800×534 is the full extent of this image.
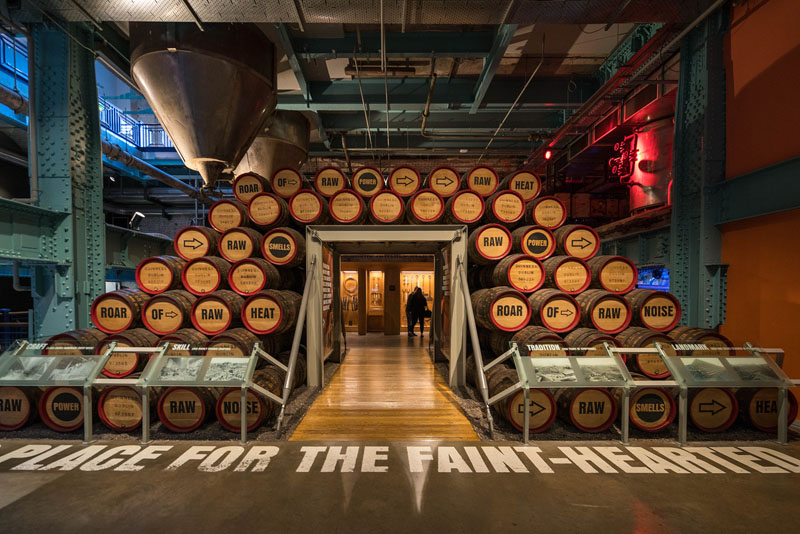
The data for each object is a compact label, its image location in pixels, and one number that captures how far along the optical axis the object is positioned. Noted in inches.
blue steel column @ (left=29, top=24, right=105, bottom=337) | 205.3
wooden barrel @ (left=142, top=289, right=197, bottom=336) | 176.6
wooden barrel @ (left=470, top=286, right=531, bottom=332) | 185.5
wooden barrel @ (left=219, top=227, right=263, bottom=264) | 204.2
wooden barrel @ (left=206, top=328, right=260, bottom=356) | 164.4
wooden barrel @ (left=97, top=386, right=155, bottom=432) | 148.1
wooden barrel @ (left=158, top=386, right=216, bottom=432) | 147.3
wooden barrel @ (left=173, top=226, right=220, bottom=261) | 202.2
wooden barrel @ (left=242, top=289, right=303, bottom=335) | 186.7
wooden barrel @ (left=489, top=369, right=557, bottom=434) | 145.0
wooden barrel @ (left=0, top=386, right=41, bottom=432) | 150.8
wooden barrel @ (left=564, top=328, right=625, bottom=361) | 160.2
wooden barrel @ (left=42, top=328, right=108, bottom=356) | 154.4
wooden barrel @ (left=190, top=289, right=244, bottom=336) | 177.8
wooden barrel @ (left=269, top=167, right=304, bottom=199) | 230.5
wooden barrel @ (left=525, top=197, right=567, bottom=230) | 217.3
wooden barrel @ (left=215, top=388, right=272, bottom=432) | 146.4
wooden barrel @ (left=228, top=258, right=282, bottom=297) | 191.0
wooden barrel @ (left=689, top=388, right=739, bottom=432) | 149.5
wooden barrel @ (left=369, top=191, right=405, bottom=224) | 219.8
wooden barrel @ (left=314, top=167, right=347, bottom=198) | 233.5
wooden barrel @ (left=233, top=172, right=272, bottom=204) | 227.0
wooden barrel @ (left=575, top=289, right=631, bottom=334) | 176.2
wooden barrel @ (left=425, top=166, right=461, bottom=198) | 235.0
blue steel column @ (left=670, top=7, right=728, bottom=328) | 206.4
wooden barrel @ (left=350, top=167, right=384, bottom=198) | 234.1
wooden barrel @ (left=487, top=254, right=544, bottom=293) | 195.3
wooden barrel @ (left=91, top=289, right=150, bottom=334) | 174.7
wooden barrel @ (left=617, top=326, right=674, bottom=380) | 160.4
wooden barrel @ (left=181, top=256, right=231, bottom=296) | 191.3
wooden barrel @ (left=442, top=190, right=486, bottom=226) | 220.1
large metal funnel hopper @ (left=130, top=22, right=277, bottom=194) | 197.8
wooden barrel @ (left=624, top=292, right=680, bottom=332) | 178.1
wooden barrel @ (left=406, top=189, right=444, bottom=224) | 219.8
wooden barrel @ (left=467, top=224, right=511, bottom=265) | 211.2
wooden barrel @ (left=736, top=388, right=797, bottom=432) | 150.0
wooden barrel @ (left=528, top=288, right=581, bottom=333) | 180.9
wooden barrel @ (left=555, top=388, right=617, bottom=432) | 147.0
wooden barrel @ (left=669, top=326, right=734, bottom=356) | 160.6
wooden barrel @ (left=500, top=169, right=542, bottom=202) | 239.1
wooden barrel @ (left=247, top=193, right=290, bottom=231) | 217.0
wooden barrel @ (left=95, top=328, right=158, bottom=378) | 158.6
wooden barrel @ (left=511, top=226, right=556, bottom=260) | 209.5
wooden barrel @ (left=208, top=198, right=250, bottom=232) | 216.2
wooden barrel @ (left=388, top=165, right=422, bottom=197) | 229.6
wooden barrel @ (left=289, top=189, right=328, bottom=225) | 218.4
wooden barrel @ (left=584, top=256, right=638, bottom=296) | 191.9
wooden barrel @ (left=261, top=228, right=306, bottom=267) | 208.2
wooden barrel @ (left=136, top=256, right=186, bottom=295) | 189.3
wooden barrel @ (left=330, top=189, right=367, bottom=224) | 218.5
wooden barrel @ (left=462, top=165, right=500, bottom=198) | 234.7
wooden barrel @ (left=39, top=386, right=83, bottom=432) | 147.9
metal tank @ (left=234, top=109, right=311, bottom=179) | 331.9
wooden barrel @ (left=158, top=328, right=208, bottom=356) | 148.8
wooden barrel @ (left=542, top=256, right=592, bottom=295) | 193.2
